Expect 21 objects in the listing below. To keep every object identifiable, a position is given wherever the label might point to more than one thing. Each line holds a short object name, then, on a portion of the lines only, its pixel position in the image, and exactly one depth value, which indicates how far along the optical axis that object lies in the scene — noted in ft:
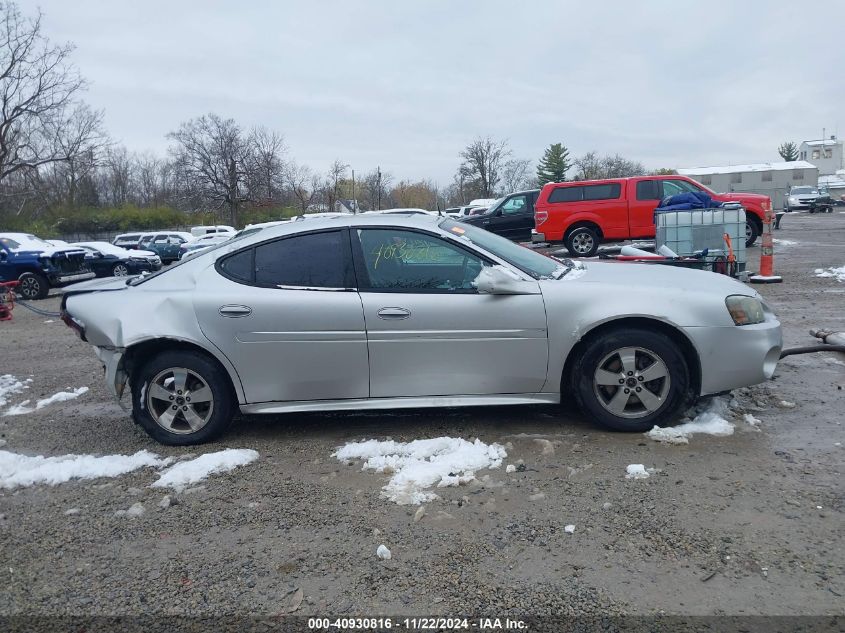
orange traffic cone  34.83
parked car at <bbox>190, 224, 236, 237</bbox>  116.78
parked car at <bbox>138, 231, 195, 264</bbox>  92.17
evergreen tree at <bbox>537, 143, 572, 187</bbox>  210.59
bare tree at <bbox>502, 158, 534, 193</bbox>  212.23
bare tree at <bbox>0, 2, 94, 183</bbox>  115.24
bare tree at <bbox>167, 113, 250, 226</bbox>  159.43
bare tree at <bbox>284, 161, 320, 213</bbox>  172.20
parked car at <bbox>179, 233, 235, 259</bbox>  81.10
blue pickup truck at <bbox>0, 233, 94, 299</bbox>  49.98
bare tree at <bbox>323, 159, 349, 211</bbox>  172.40
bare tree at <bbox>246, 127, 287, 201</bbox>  161.17
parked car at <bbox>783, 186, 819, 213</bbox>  137.49
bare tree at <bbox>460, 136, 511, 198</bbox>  201.05
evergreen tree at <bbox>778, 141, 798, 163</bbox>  328.90
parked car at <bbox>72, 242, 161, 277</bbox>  60.85
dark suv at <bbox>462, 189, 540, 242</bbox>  63.26
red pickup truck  50.72
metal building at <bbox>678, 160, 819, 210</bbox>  231.09
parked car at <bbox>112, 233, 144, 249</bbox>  98.20
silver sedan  13.85
